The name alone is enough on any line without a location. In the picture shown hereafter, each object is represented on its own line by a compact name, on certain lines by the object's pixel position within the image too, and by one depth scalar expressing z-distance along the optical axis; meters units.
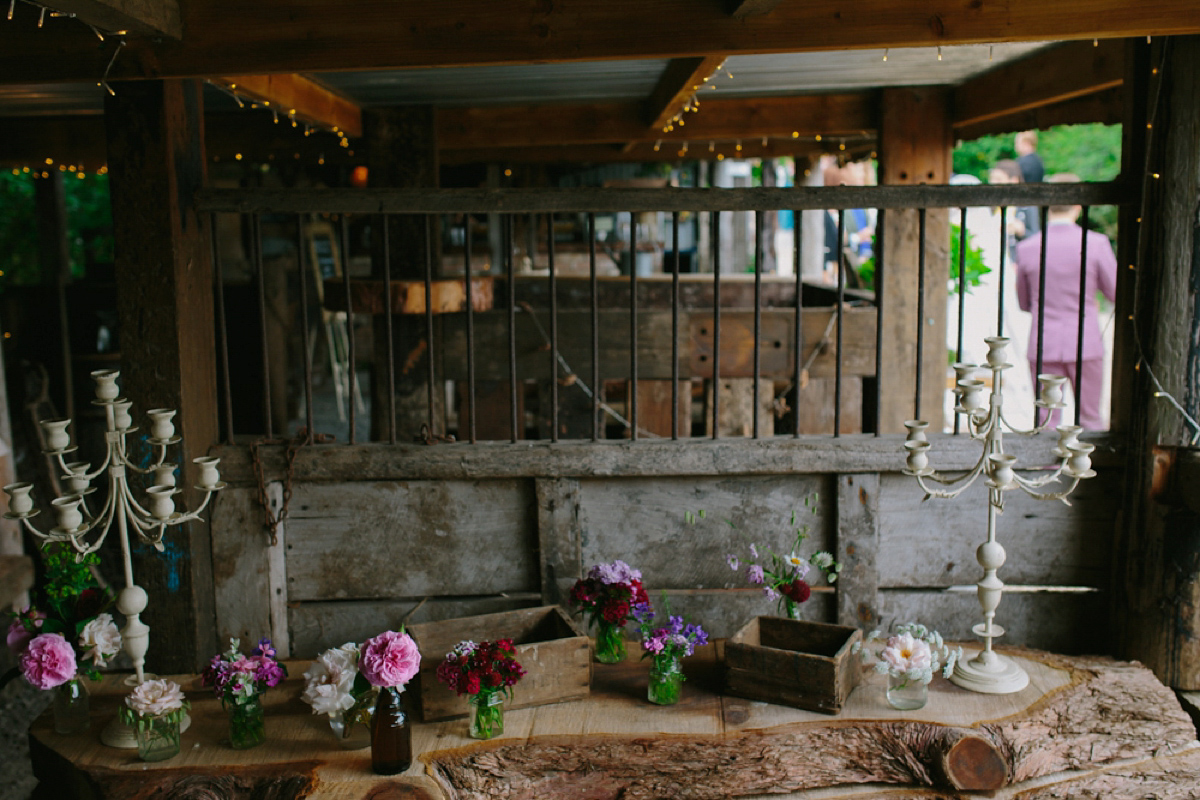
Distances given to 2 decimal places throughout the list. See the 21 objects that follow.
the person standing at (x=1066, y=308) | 5.14
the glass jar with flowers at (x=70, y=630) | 2.57
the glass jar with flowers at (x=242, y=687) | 2.49
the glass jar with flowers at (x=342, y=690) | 2.43
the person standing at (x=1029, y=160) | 6.44
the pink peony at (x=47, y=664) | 2.47
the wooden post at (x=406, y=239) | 4.48
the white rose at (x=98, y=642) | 2.59
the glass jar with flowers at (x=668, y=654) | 2.68
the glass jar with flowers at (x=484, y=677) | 2.44
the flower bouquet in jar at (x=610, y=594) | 2.81
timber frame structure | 2.65
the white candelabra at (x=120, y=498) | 2.39
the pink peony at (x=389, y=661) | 2.32
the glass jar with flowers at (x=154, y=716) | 2.44
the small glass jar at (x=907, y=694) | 2.65
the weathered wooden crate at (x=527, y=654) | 2.64
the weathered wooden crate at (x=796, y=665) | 2.64
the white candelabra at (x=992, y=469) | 2.59
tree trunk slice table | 2.45
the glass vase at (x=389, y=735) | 2.38
